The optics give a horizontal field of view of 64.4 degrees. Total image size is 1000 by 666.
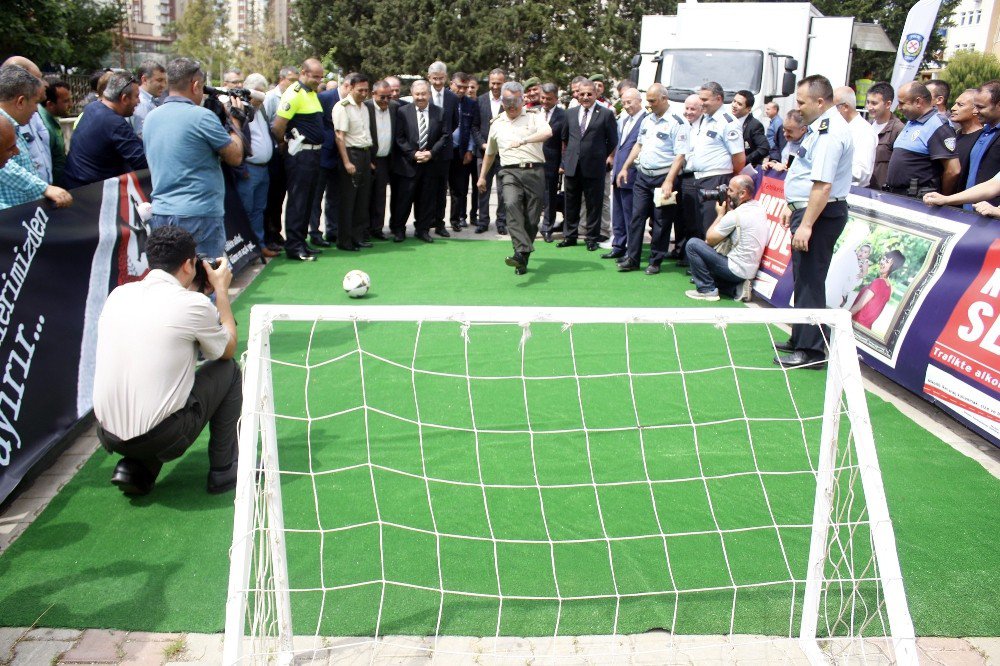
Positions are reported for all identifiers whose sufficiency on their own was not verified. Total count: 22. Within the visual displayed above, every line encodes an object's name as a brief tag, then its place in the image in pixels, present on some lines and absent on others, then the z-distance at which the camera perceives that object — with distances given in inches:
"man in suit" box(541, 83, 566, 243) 373.7
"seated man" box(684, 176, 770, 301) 279.4
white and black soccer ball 279.9
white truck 511.5
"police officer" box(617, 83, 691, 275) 320.2
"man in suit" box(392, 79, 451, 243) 368.2
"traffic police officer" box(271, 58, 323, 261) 323.0
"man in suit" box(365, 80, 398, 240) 352.8
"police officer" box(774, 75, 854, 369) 203.9
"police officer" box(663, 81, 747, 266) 301.0
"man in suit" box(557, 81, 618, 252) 360.8
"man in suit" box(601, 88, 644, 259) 350.9
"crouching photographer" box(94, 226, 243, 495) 131.5
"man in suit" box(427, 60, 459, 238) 378.6
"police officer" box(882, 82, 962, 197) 260.7
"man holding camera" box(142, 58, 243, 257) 205.6
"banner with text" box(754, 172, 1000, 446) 183.0
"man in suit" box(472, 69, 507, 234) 391.6
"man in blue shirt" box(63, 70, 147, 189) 227.9
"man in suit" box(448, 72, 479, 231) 396.2
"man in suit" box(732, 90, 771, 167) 346.0
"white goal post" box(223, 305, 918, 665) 95.1
